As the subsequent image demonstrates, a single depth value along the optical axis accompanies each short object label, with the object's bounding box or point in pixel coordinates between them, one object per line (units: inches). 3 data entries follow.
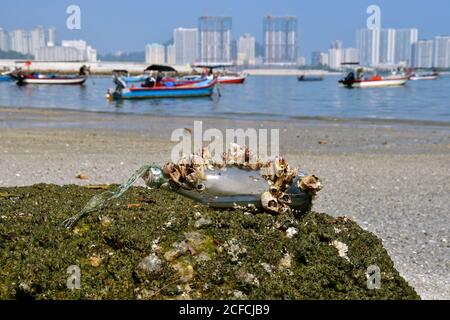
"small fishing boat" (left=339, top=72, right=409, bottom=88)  3324.3
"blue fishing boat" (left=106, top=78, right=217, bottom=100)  2007.9
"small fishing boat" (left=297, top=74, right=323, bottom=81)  6110.2
